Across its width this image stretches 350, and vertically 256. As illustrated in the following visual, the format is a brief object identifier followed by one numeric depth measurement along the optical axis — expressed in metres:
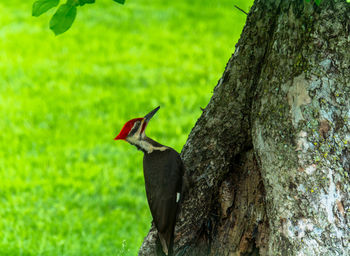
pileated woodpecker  7.68
